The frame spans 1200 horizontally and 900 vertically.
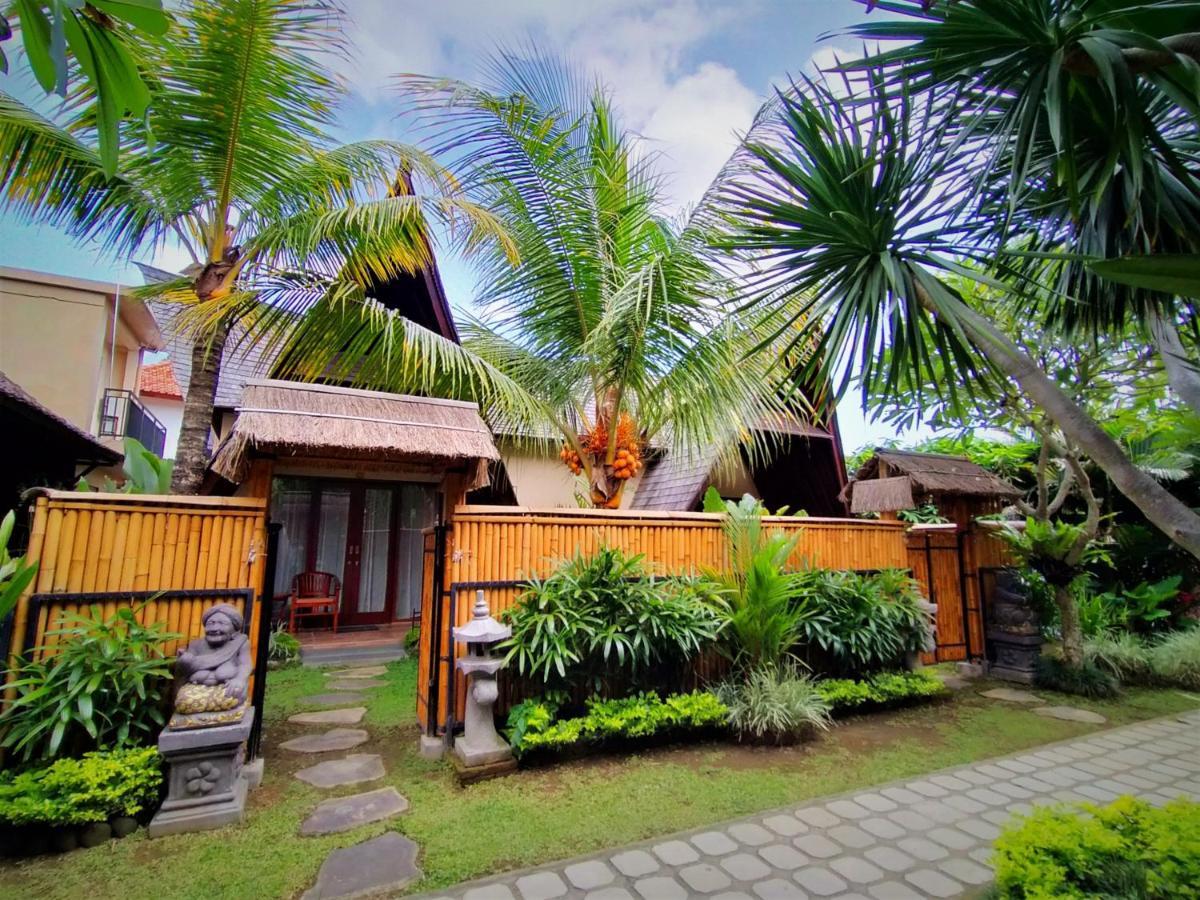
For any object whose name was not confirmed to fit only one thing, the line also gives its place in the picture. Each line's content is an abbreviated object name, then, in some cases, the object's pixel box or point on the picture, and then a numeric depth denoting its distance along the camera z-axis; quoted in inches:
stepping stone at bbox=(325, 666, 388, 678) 271.1
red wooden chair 336.8
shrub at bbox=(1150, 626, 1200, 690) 257.3
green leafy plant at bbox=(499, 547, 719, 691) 165.8
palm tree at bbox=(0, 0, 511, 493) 168.2
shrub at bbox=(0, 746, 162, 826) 111.0
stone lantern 152.1
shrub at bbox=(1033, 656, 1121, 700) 240.5
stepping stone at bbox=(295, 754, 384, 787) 152.1
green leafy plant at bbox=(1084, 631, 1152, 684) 260.7
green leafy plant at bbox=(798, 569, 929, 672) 211.5
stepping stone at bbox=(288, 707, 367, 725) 202.1
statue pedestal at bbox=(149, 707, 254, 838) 123.0
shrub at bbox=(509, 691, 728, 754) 156.6
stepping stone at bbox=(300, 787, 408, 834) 127.0
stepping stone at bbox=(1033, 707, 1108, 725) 210.4
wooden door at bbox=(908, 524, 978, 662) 282.8
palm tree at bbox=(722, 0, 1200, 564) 98.1
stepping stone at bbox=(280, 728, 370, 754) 175.9
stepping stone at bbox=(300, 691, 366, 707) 223.8
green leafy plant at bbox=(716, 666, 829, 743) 177.3
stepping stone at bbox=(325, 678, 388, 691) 246.1
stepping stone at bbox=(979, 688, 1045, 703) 236.2
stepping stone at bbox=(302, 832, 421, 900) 102.3
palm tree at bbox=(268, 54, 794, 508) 211.2
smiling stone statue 129.2
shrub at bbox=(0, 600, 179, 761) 119.5
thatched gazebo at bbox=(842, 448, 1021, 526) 274.4
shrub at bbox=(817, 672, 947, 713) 204.5
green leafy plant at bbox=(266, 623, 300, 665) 278.8
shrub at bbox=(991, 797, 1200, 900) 79.9
